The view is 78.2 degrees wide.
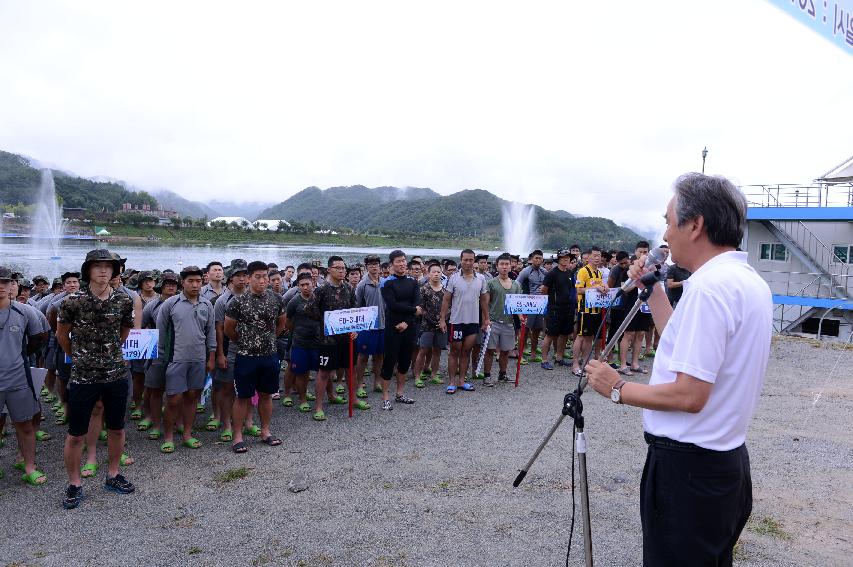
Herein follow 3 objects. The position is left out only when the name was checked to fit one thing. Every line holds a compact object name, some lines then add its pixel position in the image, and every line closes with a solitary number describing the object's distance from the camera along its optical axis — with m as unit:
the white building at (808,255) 21.02
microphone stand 2.49
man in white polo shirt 1.79
